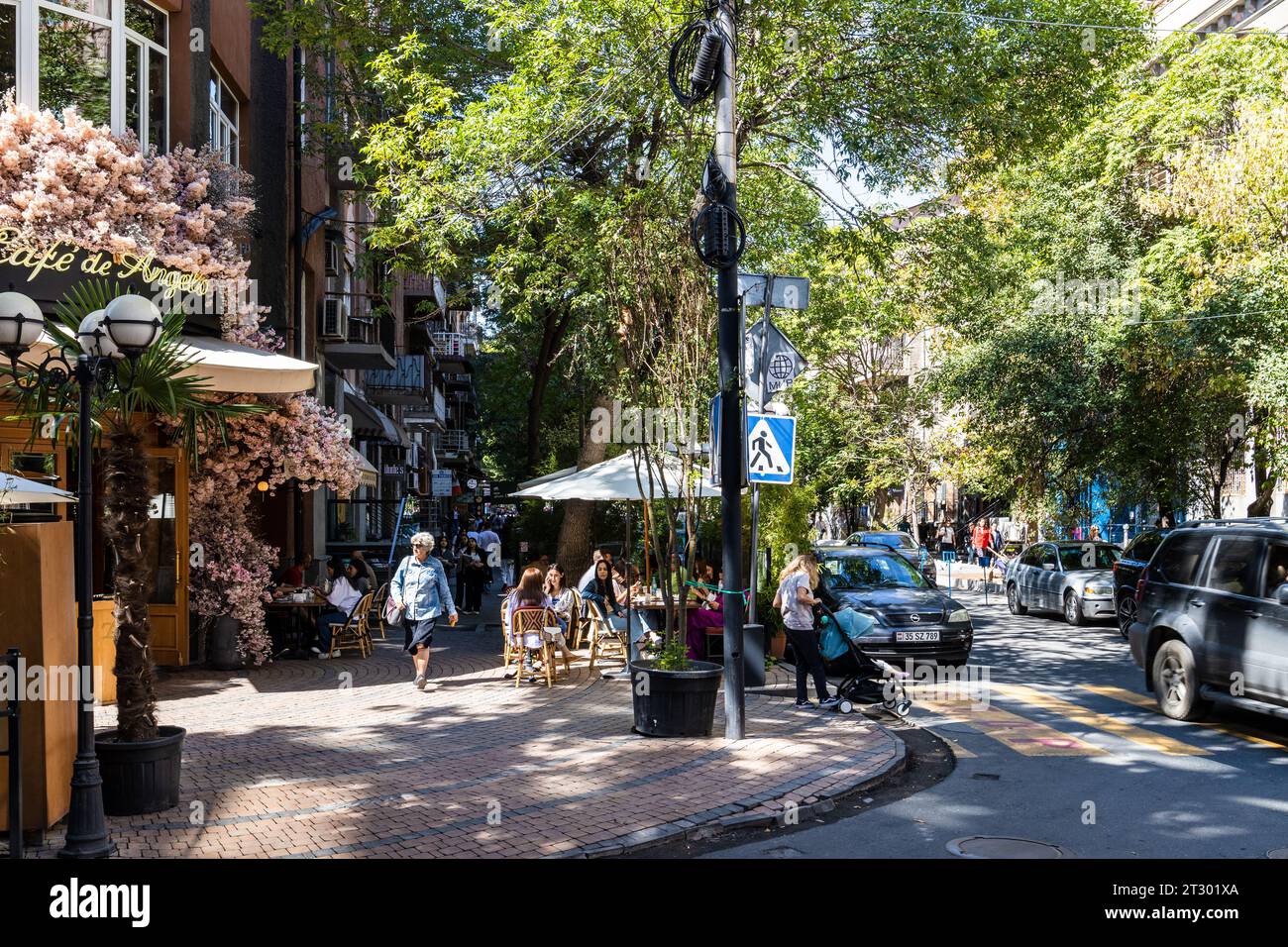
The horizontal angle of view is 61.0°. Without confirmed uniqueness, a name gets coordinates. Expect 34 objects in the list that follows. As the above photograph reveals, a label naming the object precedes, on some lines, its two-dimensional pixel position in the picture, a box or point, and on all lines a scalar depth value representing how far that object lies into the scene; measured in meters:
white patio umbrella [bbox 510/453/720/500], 14.20
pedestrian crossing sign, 10.04
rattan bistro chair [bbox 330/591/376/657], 15.18
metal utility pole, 9.05
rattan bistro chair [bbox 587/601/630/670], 13.99
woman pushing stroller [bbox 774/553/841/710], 10.66
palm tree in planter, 6.93
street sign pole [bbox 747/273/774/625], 10.34
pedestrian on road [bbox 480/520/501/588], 25.95
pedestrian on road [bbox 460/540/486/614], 22.53
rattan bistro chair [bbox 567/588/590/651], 15.34
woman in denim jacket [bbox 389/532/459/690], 12.14
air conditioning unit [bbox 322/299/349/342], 21.88
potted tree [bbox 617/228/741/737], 9.66
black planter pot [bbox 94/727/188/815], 6.89
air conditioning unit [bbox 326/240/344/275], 24.38
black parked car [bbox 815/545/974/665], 13.69
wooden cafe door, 13.61
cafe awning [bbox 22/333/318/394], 11.02
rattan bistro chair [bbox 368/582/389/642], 17.72
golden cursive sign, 10.53
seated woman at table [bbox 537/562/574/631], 14.51
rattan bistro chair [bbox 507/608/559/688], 12.42
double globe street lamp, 6.09
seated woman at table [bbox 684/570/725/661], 12.89
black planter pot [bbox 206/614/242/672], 13.49
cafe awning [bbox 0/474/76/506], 6.19
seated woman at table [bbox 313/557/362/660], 15.22
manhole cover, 6.26
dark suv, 9.28
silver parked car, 20.02
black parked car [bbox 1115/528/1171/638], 18.53
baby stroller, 11.02
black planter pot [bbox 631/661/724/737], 9.15
